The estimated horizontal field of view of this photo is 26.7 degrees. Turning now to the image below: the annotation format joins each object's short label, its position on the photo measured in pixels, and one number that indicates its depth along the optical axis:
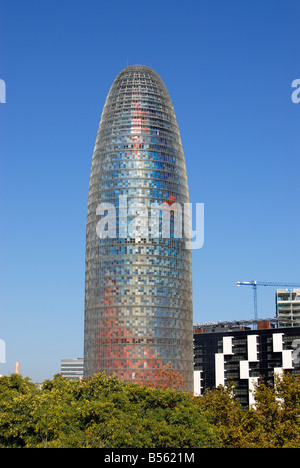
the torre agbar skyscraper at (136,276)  189.12
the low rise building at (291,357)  197.12
